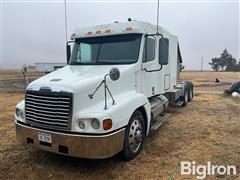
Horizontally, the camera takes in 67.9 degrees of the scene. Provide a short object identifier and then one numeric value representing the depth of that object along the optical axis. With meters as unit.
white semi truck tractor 2.77
